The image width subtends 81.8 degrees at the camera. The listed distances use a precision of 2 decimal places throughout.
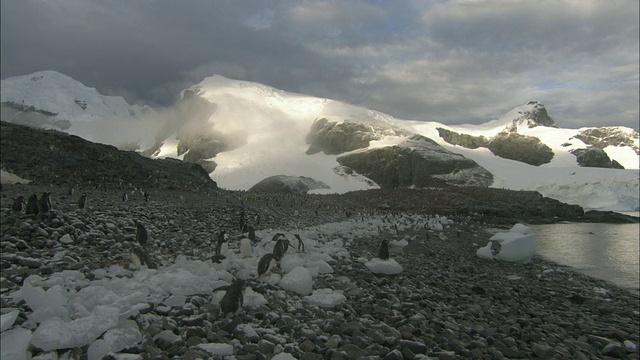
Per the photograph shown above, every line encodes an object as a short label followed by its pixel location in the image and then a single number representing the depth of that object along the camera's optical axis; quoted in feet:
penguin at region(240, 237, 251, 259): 22.97
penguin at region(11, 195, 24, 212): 28.63
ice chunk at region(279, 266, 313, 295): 17.03
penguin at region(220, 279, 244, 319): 13.19
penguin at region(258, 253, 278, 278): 18.22
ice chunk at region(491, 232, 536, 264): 38.29
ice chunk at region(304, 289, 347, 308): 16.14
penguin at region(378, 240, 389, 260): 26.53
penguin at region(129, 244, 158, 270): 18.71
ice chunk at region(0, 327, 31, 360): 8.79
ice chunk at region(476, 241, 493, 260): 38.70
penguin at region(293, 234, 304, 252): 25.80
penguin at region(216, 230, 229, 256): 24.06
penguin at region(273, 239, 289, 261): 20.99
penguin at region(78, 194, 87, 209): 34.91
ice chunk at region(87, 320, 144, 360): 9.46
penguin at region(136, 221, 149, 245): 25.55
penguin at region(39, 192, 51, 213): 28.40
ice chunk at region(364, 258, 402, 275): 22.98
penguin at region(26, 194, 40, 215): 27.50
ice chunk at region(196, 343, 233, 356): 10.56
